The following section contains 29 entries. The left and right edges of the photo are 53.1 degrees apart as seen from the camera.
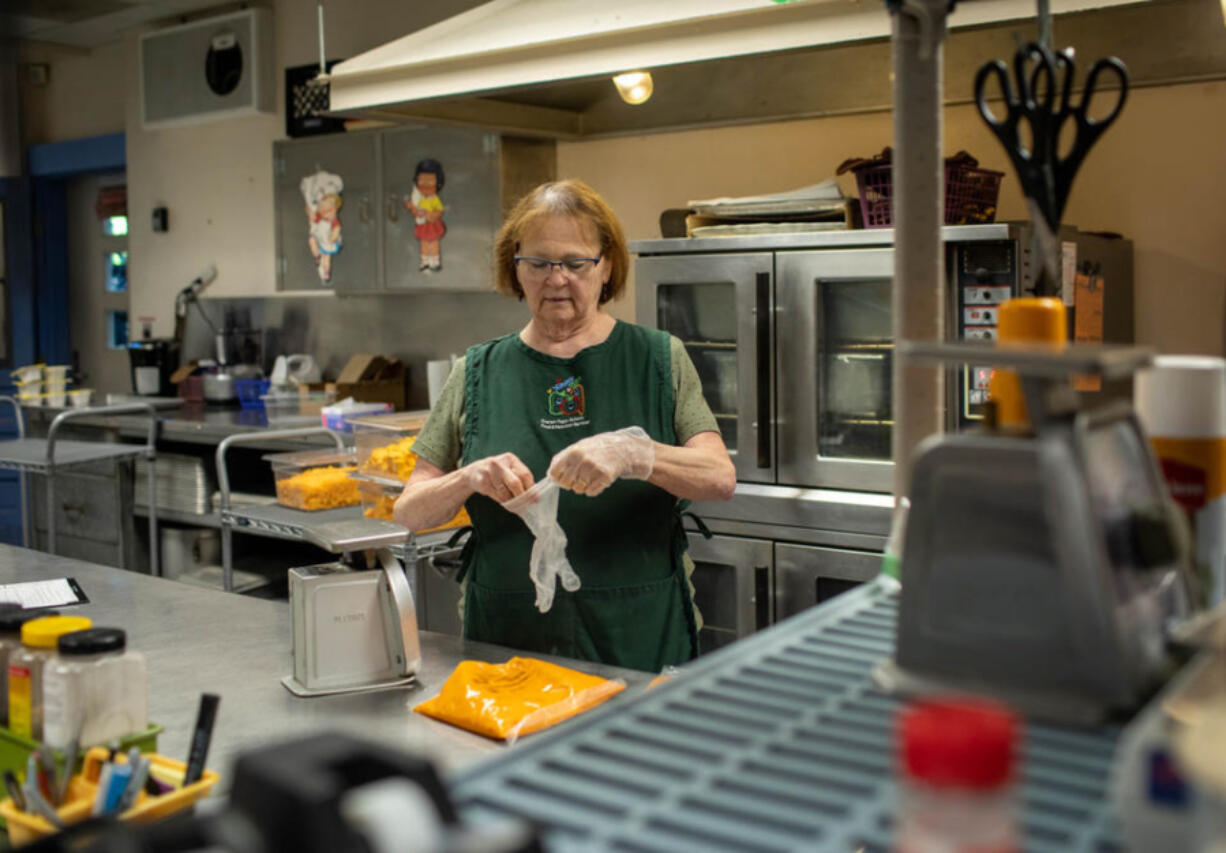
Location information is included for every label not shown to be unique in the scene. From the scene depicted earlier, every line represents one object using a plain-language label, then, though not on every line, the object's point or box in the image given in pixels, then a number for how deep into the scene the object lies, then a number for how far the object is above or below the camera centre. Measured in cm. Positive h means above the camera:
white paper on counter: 262 -52
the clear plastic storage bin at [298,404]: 592 -26
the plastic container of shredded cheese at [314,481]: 410 -44
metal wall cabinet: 542 +70
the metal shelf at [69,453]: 526 -44
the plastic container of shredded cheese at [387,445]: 364 -29
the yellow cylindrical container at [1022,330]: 97 +1
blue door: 816 +53
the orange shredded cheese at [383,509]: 372 -50
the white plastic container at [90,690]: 158 -44
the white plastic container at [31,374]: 643 -10
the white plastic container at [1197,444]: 102 -9
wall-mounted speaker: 661 +157
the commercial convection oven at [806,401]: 380 -19
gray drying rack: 68 -27
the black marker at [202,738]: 154 -48
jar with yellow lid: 164 -42
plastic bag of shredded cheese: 188 -55
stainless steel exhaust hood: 260 +71
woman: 248 -21
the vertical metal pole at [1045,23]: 110 +28
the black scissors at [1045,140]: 104 +17
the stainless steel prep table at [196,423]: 550 -33
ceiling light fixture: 420 +90
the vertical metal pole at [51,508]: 515 -64
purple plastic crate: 362 +43
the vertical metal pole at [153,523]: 547 -77
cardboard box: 596 -16
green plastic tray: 165 -53
